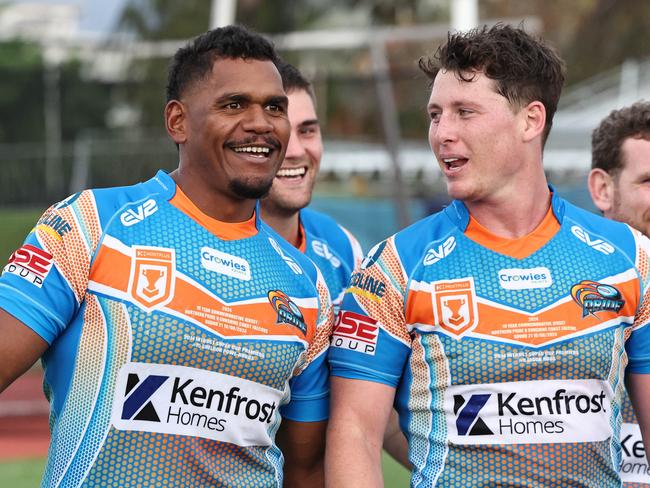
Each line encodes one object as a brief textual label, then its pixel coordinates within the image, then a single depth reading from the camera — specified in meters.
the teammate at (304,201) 10.20
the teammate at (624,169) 8.74
